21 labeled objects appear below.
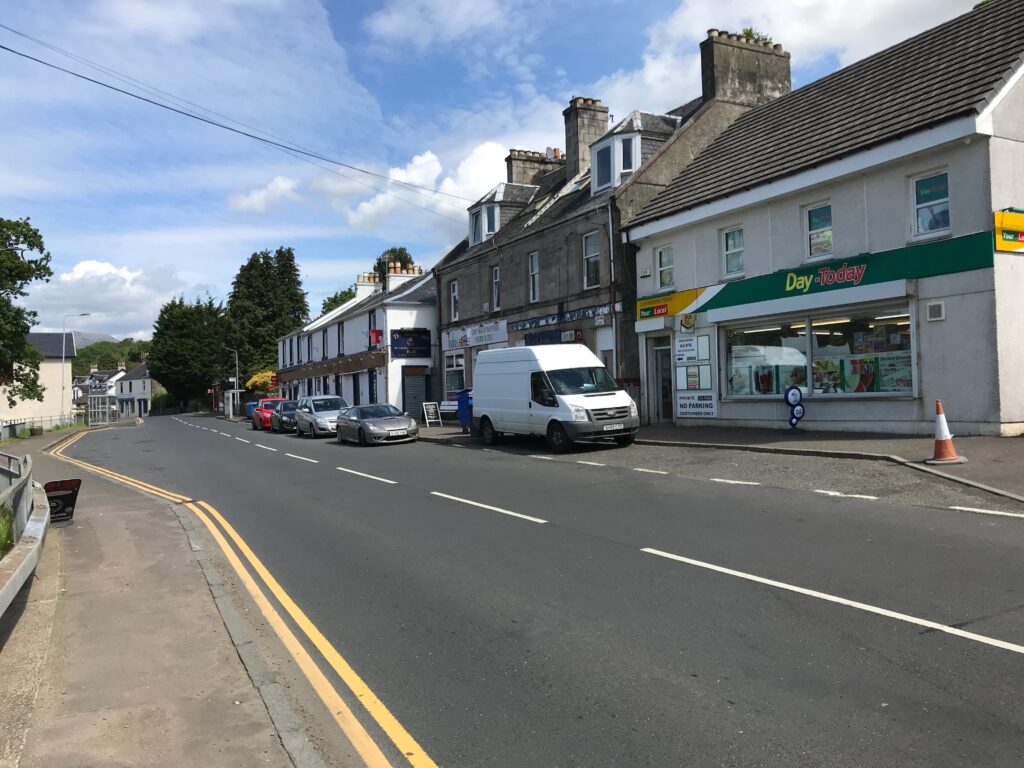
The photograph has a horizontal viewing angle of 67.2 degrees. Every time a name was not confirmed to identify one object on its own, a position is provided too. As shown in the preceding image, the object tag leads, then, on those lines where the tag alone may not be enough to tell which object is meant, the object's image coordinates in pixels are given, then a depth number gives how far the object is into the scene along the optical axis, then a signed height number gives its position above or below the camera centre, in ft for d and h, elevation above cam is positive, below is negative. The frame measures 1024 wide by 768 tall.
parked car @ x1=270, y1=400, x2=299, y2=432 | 113.70 -3.33
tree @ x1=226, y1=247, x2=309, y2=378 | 248.11 +26.62
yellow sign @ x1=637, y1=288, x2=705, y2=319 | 67.46 +7.15
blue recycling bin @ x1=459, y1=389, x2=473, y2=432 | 80.79 -2.23
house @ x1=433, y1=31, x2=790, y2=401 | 77.56 +17.99
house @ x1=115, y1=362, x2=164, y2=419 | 370.53 +3.97
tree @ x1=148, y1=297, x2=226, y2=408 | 282.15 +18.58
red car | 126.31 -3.08
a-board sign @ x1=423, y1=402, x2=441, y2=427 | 97.12 -2.91
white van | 55.98 -0.88
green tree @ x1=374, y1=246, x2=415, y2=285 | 288.71 +50.49
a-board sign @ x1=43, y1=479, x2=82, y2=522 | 35.09 -4.41
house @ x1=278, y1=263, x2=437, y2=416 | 120.78 +8.19
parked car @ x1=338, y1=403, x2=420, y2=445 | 76.02 -3.37
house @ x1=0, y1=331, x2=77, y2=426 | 201.85 +4.23
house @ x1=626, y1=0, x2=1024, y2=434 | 44.86 +8.75
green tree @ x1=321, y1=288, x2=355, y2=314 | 310.65 +38.73
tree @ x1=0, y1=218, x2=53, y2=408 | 122.93 +20.06
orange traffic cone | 38.29 -3.50
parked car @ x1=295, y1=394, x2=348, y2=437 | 95.96 -2.72
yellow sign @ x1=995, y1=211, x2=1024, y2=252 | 44.04 +8.13
